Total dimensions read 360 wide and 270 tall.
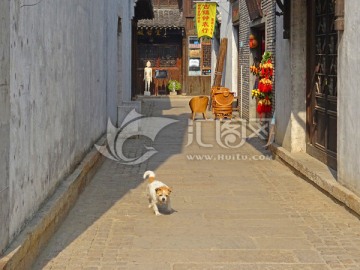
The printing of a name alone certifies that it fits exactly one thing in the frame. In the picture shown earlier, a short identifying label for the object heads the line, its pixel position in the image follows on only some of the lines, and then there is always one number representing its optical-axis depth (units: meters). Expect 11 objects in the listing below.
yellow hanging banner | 24.52
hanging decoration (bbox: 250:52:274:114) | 12.90
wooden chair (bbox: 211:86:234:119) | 18.39
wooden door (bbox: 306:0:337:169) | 9.11
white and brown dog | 7.03
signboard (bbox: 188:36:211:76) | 31.30
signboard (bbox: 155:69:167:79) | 32.09
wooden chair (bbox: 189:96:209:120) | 18.67
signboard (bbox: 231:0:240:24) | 19.39
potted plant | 31.78
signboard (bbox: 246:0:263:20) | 14.71
